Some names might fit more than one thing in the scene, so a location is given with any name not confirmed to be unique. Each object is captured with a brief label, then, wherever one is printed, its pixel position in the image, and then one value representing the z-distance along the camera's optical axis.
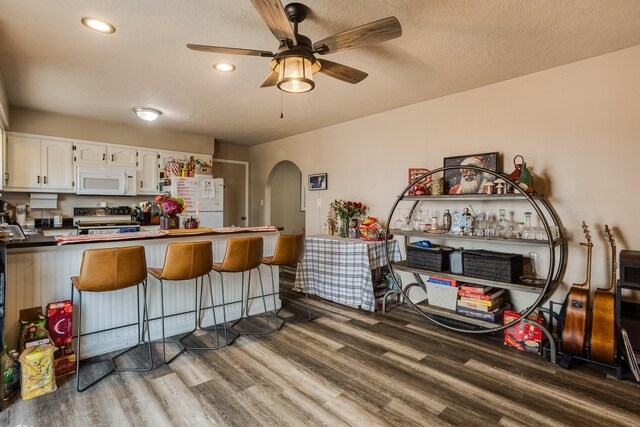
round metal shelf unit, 2.54
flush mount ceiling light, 4.08
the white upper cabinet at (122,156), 4.90
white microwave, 4.58
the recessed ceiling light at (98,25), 2.19
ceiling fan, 1.70
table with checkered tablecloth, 3.77
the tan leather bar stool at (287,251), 3.21
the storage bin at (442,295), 3.24
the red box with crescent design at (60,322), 2.32
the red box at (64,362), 2.30
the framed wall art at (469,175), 3.21
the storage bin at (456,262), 3.14
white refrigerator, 5.06
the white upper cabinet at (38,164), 4.17
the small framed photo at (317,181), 5.06
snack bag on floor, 2.03
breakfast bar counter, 2.28
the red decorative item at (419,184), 3.51
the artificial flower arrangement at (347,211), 4.42
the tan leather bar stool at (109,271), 2.16
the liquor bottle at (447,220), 3.36
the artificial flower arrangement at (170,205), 3.18
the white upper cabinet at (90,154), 4.62
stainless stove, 4.54
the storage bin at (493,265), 2.81
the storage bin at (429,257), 3.25
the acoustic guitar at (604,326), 2.34
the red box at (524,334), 2.71
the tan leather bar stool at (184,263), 2.52
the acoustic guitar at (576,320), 2.45
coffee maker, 2.81
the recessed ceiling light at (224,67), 2.85
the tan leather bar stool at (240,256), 2.84
